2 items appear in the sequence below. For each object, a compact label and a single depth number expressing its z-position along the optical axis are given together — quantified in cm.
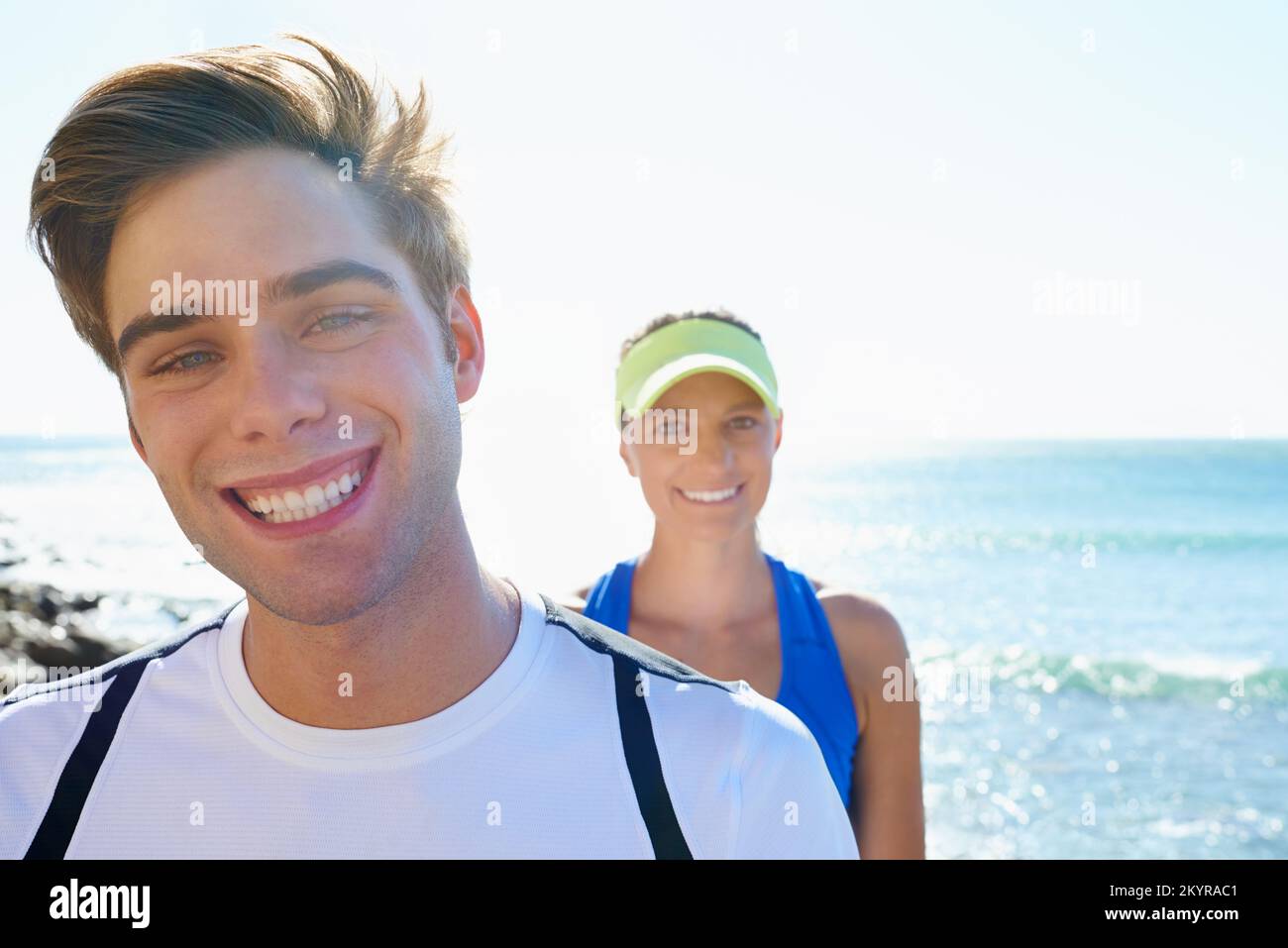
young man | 49
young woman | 81
